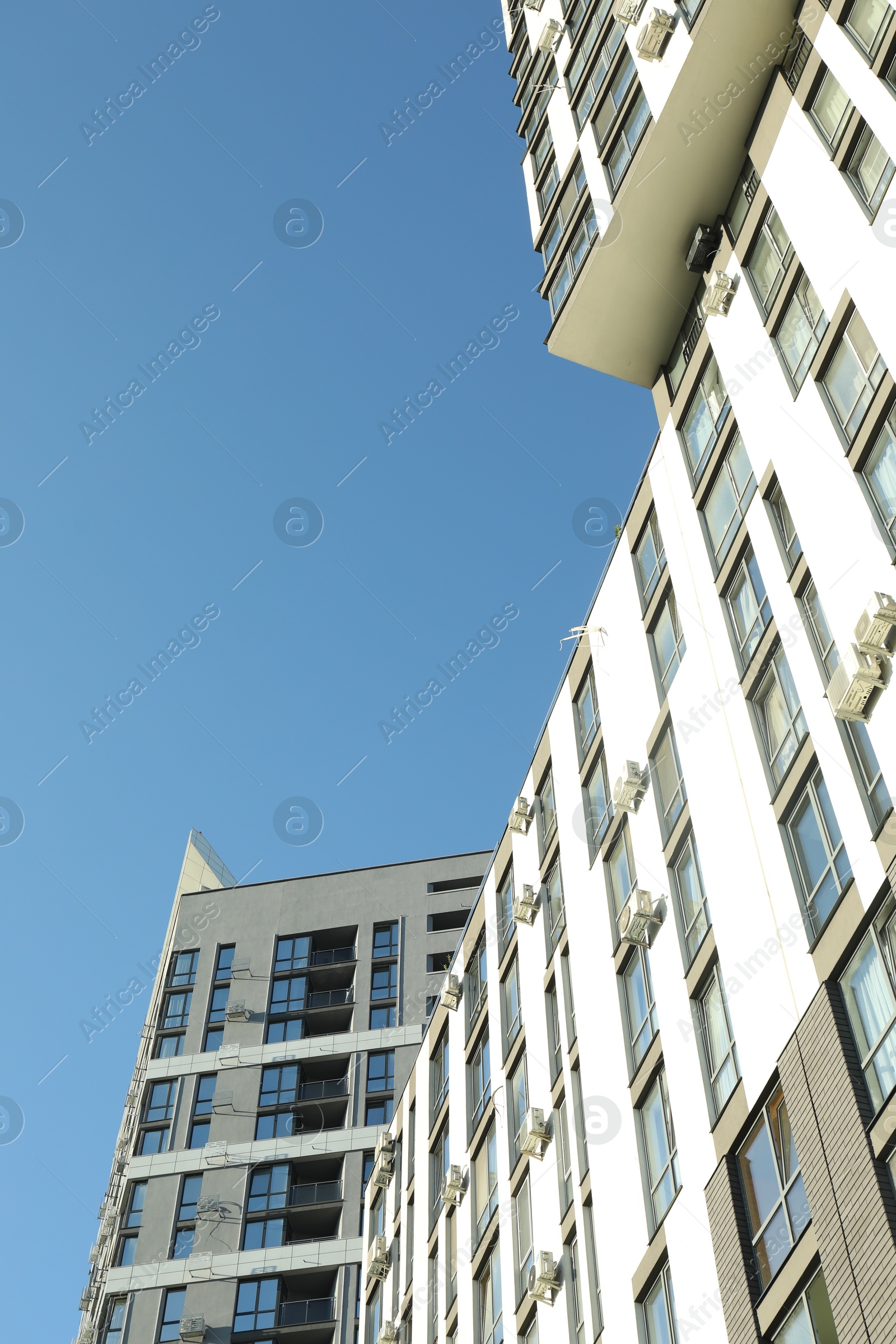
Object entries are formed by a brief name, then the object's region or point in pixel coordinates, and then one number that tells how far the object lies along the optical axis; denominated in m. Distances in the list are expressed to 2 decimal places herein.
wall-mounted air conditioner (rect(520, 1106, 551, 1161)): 29.42
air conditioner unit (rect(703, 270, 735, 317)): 27.78
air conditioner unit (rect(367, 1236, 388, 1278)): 41.41
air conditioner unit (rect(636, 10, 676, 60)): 28.47
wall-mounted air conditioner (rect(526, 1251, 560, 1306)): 26.92
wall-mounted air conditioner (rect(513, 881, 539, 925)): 34.03
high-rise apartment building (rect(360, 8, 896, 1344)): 19.12
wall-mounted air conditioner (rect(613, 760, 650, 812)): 27.95
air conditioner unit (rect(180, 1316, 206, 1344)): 57.75
